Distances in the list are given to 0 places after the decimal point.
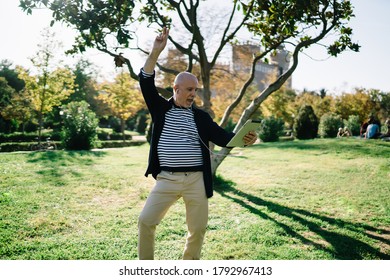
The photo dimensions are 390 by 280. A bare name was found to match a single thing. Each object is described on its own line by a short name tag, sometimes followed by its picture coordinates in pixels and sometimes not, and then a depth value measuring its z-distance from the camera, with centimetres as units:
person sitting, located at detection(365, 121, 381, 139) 1445
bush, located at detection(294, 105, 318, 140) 1892
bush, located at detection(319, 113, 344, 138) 1952
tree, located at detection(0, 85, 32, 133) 2383
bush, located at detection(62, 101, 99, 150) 1411
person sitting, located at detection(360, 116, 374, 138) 1647
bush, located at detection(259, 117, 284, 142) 1928
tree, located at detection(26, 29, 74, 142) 1872
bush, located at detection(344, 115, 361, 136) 2202
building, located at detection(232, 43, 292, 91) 1480
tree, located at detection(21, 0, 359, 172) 492
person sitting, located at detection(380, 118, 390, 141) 1393
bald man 290
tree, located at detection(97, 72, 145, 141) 2755
